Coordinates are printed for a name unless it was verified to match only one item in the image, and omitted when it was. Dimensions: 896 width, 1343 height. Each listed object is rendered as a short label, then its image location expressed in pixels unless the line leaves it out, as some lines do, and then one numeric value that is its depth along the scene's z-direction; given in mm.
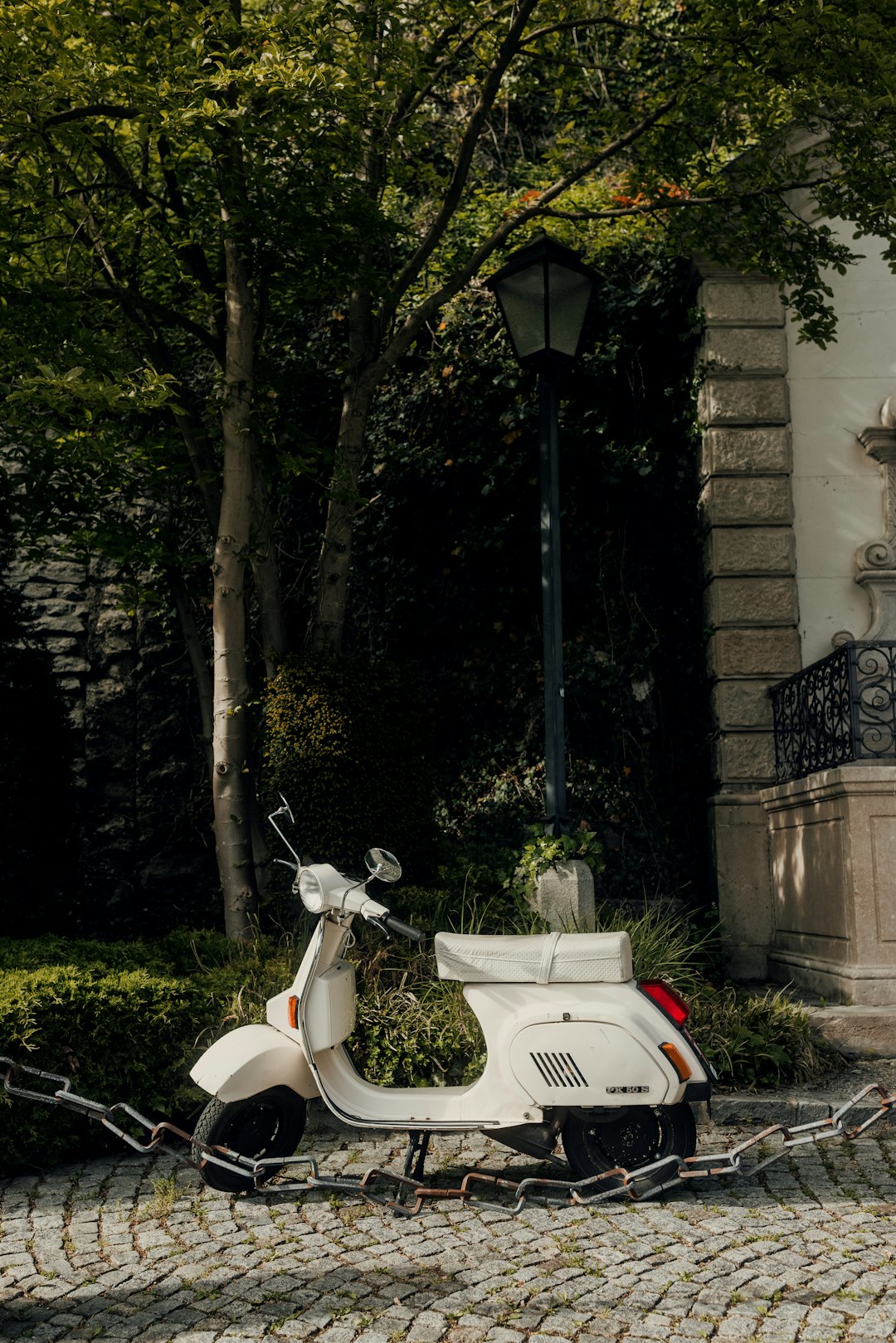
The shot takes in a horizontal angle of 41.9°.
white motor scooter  3996
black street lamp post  6355
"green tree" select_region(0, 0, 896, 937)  6000
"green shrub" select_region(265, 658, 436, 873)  7086
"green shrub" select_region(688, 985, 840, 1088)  5484
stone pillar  8344
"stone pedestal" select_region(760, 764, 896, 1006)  6402
